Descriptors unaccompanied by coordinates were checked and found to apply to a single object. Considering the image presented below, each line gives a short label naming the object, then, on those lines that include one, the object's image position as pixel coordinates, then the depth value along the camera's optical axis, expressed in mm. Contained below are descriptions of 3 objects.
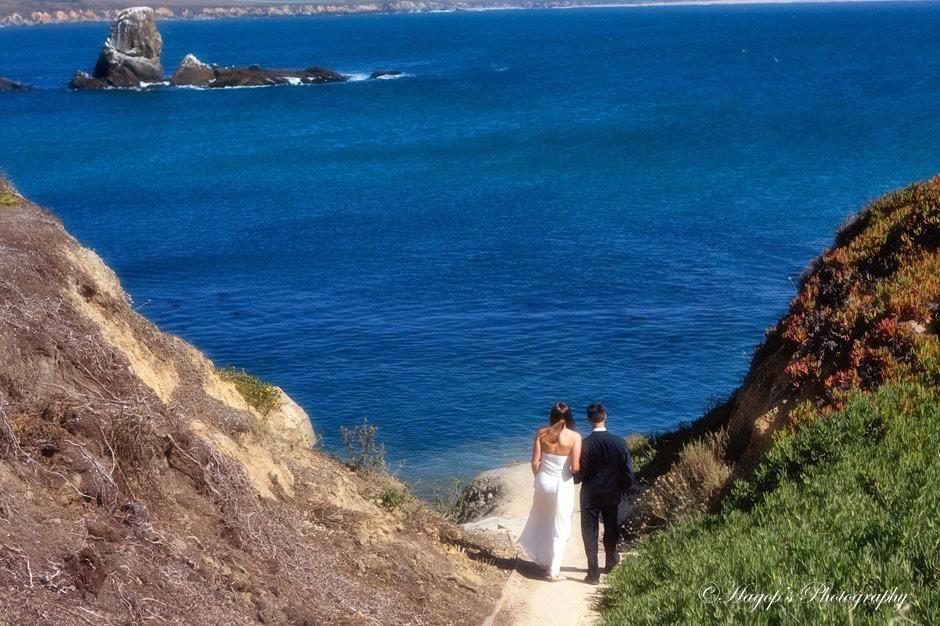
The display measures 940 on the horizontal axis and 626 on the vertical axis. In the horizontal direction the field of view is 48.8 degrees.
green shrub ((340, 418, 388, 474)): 14242
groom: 10273
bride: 10305
